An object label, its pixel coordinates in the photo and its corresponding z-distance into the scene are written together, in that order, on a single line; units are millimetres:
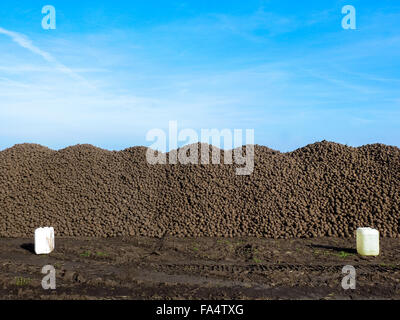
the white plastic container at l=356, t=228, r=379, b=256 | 9109
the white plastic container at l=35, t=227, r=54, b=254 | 9617
